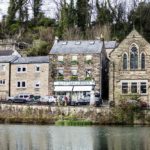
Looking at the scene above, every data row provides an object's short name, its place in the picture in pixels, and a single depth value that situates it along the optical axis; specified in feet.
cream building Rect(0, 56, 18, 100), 296.71
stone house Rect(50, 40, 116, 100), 281.54
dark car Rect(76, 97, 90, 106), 254.27
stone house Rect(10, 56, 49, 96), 290.97
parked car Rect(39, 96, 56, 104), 255.00
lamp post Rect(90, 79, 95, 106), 246.47
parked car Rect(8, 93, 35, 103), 262.06
